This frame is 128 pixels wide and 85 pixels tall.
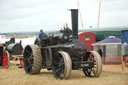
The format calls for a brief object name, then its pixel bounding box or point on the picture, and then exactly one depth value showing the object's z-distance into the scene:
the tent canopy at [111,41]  20.19
